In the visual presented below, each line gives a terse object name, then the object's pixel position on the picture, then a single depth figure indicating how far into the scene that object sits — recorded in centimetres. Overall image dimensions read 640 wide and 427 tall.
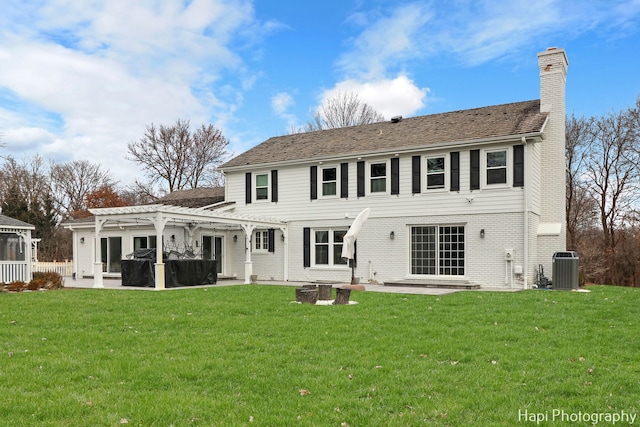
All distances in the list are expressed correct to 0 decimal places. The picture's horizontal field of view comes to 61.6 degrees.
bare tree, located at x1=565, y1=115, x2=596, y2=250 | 3047
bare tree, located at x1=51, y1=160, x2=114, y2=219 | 4078
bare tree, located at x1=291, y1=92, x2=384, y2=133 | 3862
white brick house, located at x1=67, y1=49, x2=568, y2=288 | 1706
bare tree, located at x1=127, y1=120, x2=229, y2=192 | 3961
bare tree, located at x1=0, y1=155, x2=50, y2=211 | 3847
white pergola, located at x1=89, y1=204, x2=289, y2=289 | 1645
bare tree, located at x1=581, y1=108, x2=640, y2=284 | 2902
